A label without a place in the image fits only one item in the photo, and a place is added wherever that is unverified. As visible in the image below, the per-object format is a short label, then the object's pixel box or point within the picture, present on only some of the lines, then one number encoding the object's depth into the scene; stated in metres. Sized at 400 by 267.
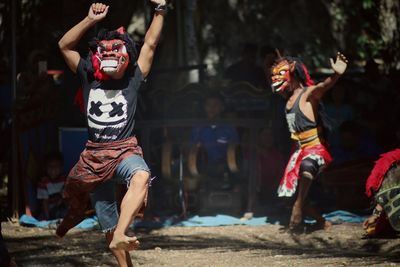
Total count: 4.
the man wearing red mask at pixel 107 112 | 12.95
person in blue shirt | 20.55
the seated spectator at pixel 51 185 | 20.06
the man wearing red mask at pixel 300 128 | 18.20
